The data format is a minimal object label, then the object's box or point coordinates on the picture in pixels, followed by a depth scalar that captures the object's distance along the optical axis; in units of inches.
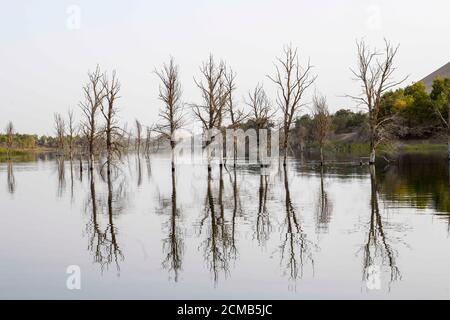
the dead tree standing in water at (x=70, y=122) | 2503.8
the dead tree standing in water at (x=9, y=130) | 4087.1
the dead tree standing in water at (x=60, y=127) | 3225.9
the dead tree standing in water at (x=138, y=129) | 4696.9
